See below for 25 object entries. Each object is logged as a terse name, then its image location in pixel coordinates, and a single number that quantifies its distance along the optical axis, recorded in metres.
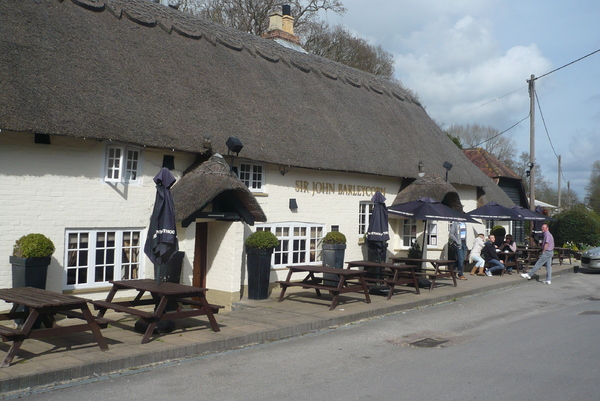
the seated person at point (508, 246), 20.95
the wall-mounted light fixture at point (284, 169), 13.87
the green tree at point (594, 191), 53.66
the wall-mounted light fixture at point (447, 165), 17.78
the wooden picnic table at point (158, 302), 8.30
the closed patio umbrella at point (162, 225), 9.08
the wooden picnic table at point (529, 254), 21.77
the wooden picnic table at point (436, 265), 14.90
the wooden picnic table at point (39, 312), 6.82
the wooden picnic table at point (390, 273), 13.29
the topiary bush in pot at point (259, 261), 12.38
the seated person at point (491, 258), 19.45
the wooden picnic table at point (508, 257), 20.03
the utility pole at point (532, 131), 24.81
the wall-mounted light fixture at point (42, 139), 9.56
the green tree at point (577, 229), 29.27
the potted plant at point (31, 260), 8.93
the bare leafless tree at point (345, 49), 34.47
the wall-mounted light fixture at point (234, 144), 11.67
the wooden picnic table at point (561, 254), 24.02
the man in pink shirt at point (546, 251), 17.42
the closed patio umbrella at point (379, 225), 14.54
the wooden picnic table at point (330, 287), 11.61
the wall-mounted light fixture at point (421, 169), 17.37
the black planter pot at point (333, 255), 14.36
